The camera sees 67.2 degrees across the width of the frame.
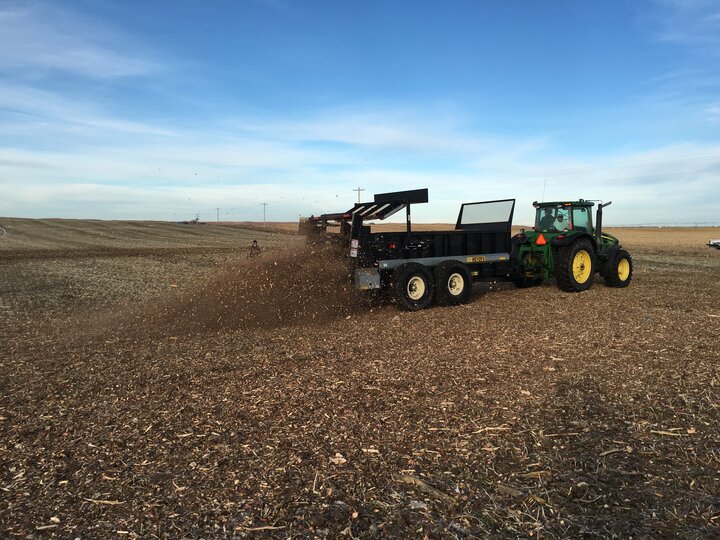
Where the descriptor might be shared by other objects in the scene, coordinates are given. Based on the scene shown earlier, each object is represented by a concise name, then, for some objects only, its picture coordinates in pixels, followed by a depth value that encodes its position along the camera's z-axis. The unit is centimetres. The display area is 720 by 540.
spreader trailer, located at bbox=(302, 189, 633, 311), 1042
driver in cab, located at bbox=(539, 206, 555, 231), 1364
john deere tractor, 1288
